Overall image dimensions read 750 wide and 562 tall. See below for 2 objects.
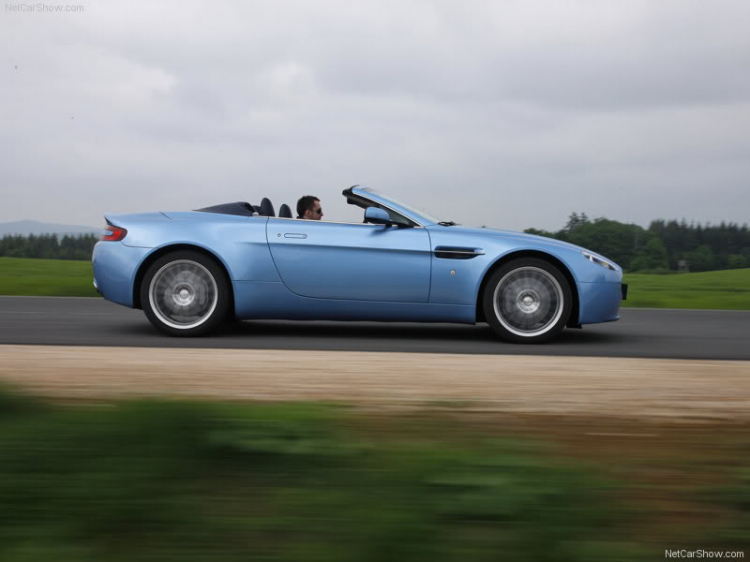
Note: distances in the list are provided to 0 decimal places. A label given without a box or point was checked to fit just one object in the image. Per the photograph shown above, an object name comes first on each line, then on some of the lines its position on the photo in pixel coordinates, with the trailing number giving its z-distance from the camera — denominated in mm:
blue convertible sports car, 6945
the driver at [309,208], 7520
